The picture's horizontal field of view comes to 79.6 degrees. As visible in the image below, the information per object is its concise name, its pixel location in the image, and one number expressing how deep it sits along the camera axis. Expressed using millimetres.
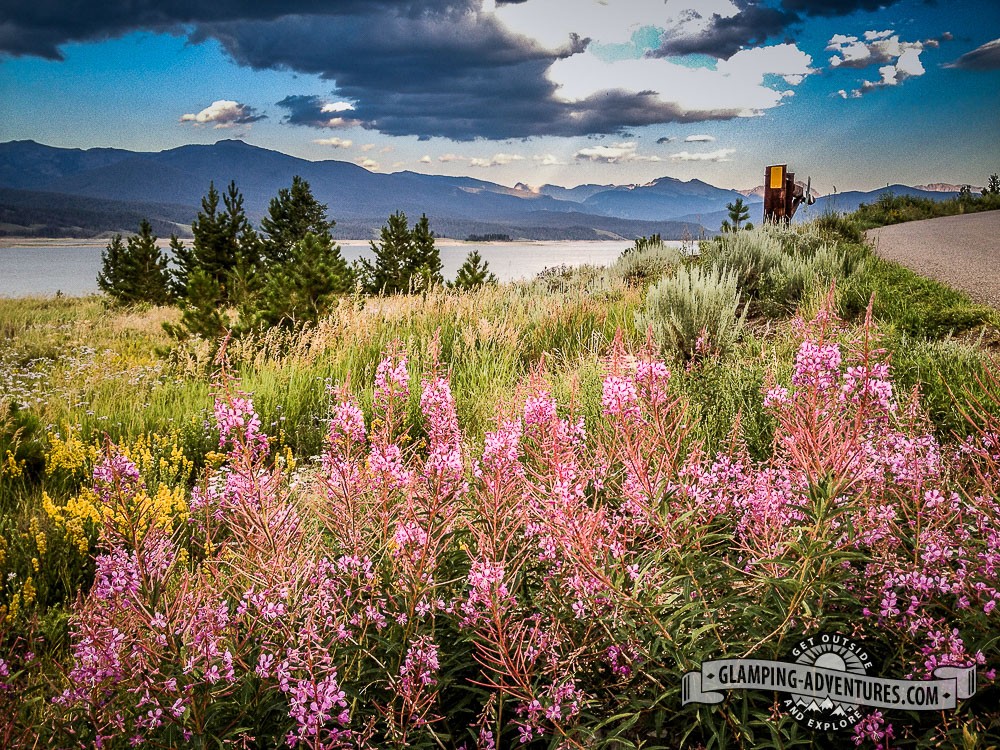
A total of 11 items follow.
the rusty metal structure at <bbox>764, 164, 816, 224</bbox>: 15461
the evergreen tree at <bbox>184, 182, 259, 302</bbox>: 21453
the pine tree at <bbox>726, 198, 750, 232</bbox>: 17969
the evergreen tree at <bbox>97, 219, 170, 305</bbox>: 22062
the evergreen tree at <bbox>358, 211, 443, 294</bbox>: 22641
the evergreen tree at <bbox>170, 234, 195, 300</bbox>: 20547
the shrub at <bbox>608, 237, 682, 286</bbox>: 12102
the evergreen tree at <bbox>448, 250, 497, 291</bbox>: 16578
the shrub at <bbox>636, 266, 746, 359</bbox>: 6320
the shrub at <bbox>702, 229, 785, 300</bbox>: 8852
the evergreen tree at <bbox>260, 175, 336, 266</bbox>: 27016
